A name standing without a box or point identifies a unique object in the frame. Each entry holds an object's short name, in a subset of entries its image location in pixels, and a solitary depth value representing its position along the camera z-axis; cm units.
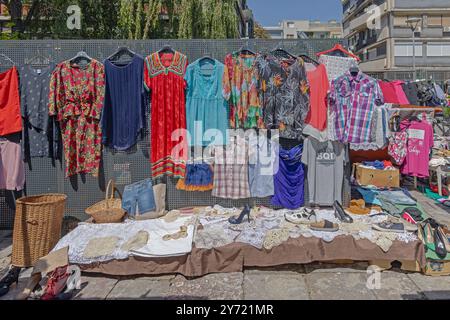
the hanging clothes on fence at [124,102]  451
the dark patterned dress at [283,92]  433
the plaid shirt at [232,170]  455
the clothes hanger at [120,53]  457
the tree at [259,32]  3139
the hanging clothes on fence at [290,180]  456
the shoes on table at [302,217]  402
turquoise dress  448
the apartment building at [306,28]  6224
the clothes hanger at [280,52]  452
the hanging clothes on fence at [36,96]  449
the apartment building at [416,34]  2980
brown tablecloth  355
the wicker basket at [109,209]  426
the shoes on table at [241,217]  410
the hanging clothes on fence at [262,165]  455
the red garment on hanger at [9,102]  441
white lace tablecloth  353
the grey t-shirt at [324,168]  451
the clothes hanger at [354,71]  431
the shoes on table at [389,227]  369
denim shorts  449
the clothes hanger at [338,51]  448
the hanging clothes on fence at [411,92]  793
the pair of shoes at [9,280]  327
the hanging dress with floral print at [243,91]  435
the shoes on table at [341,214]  401
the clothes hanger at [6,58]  464
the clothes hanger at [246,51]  452
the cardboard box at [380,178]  636
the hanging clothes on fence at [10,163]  454
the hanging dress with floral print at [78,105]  440
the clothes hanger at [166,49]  455
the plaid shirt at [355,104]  430
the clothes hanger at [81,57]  454
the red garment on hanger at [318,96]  438
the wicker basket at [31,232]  376
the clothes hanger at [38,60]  466
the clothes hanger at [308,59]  450
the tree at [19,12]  1141
